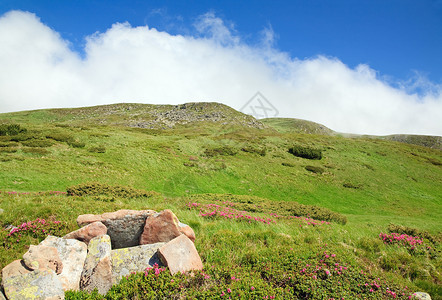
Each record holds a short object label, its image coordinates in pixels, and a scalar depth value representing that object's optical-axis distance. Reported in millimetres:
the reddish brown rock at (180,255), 5918
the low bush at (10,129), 32819
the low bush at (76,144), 31906
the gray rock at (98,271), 5305
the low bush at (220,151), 40938
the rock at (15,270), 4633
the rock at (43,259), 4859
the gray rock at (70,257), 5219
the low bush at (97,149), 31391
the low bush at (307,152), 46384
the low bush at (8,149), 25458
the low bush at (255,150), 44788
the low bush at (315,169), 37938
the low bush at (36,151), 26438
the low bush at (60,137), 33031
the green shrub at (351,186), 32906
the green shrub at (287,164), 39875
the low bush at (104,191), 15750
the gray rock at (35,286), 4203
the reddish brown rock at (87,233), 6566
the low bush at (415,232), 10094
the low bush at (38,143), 28812
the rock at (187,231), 7574
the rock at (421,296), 5524
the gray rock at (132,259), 5853
